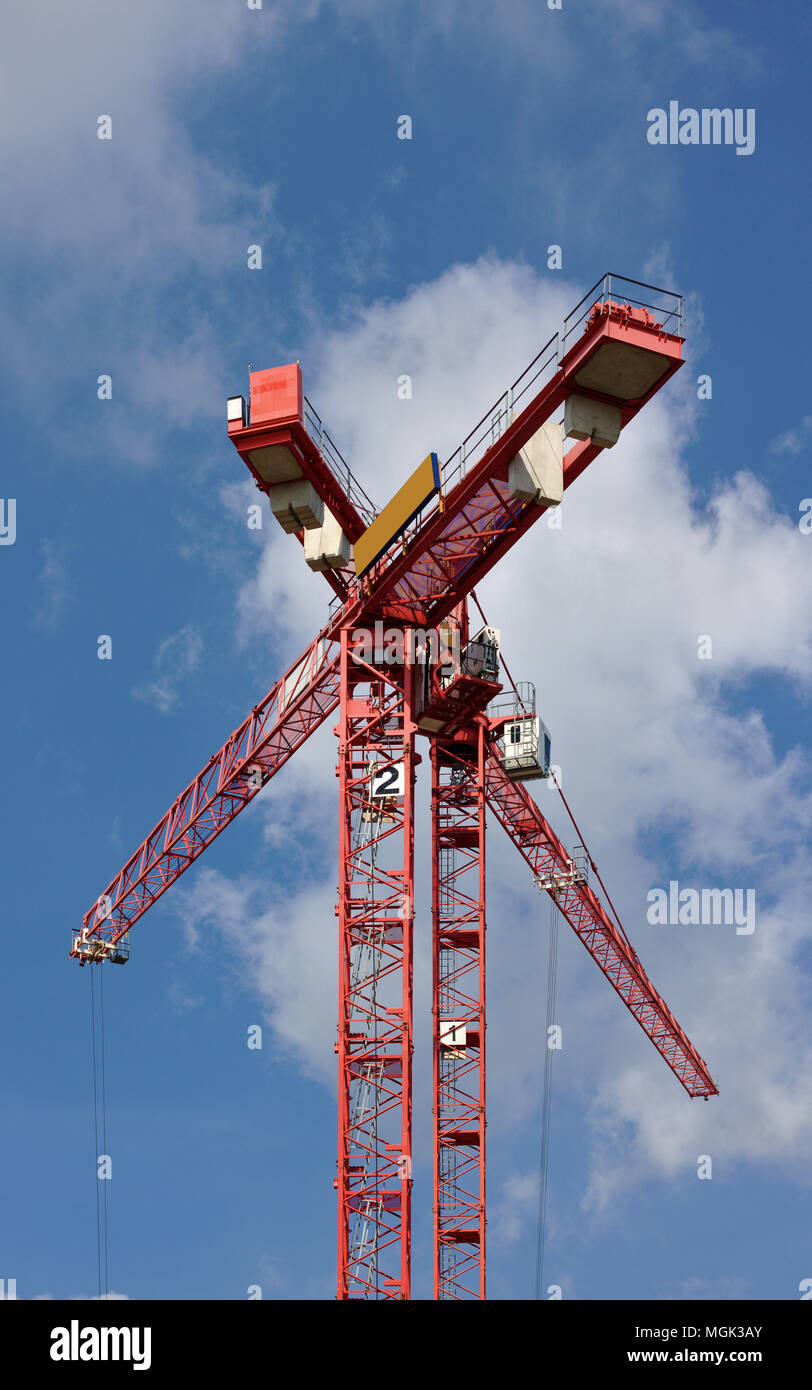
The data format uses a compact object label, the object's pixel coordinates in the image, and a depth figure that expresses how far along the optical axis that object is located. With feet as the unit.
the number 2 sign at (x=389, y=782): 167.73
